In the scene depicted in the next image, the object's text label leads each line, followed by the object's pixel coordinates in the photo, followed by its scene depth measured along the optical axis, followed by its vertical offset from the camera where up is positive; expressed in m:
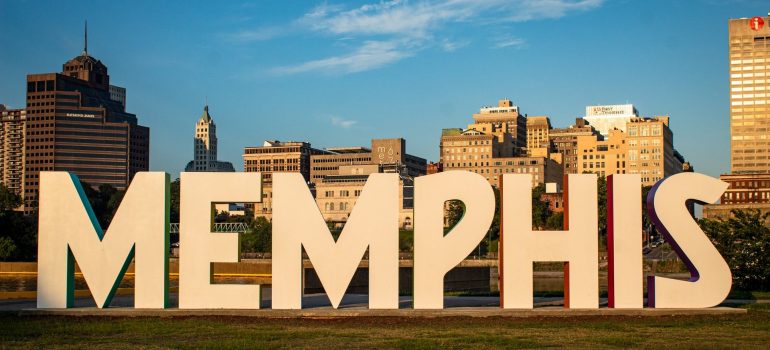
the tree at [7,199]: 127.57 +2.86
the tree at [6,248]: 92.66 -2.43
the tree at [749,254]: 45.38 -1.42
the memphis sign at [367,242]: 31.67 -0.63
